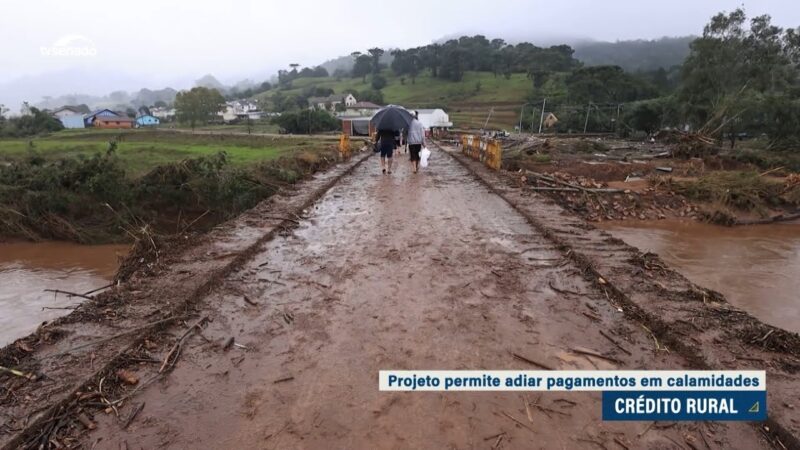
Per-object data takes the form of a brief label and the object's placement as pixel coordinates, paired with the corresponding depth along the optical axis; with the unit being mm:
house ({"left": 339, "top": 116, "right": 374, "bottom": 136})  44781
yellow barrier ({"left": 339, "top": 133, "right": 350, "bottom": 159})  16469
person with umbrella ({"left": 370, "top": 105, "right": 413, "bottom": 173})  11029
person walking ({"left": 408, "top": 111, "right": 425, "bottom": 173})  11047
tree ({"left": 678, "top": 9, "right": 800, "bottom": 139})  35000
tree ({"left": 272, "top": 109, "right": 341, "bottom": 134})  50125
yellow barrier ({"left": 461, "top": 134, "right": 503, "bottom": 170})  12898
